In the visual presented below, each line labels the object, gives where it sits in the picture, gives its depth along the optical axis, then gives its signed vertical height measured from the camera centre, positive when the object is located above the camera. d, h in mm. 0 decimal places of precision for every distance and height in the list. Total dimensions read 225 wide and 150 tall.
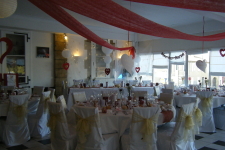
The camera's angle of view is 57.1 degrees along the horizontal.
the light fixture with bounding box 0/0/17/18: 2497 +856
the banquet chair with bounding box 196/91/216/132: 5184 -911
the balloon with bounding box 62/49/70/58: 8891 +990
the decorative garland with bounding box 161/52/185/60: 9652 +926
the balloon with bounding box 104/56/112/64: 9711 +787
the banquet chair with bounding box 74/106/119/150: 3062 -806
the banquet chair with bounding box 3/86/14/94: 6259 -338
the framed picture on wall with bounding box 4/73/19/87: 6637 -89
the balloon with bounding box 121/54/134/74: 5633 +370
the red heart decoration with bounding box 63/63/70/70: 9492 +462
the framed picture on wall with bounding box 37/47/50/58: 9070 +1072
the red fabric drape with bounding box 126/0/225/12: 2832 +999
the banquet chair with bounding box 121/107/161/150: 3053 -799
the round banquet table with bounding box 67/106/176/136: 3389 -760
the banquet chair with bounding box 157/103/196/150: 3250 -965
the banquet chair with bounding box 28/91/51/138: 4723 -1008
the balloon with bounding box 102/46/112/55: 9094 +1143
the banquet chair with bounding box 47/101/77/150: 3361 -896
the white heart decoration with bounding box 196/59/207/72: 7694 +383
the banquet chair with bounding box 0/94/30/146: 4172 -948
